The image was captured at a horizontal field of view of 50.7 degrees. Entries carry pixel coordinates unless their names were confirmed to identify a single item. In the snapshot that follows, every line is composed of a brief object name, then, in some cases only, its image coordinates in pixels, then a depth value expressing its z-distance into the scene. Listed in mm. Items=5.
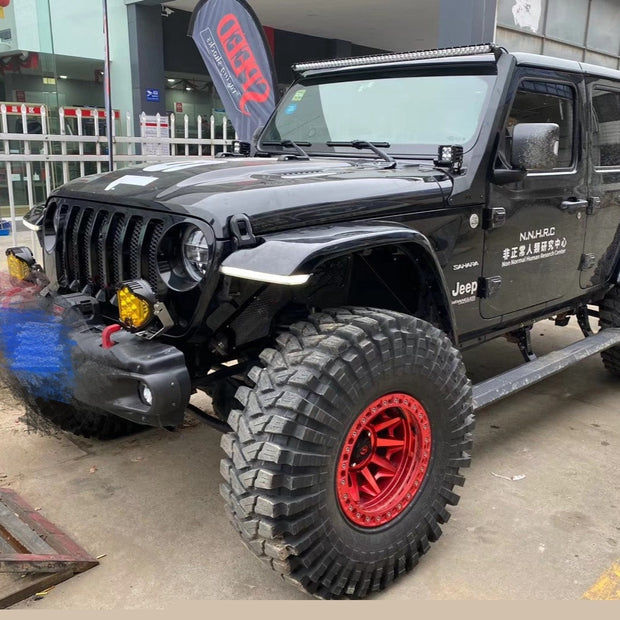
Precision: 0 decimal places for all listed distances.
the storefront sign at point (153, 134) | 7246
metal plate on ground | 2471
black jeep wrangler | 2283
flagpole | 5504
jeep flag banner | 6750
